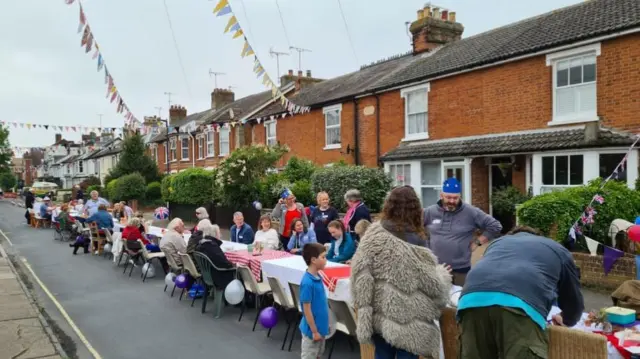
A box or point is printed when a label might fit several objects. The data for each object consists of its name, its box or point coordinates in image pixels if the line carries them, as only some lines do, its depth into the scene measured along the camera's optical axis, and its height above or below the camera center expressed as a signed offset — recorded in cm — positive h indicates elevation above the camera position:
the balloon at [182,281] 766 -186
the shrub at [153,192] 3039 -148
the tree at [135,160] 3328 +69
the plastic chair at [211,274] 668 -155
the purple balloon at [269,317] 571 -185
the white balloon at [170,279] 831 -197
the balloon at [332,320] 483 -166
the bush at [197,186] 2038 -77
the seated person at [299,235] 782 -115
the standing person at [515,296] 253 -75
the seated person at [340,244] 650 -110
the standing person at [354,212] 737 -72
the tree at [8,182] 8202 -197
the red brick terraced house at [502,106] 1010 +168
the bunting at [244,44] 833 +269
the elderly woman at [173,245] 826 -136
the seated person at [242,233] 909 -128
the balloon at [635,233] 551 -83
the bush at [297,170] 1661 -8
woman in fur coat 299 -79
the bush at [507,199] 1162 -87
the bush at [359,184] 1384 -51
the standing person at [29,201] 2246 -154
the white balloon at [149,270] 974 -213
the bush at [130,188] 2859 -113
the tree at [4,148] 5388 +266
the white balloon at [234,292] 656 -176
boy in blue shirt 396 -119
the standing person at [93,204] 1416 -104
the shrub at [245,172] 1664 -13
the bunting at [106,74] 845 +215
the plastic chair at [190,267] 732 -157
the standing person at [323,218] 806 -89
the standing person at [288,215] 880 -90
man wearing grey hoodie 488 -68
